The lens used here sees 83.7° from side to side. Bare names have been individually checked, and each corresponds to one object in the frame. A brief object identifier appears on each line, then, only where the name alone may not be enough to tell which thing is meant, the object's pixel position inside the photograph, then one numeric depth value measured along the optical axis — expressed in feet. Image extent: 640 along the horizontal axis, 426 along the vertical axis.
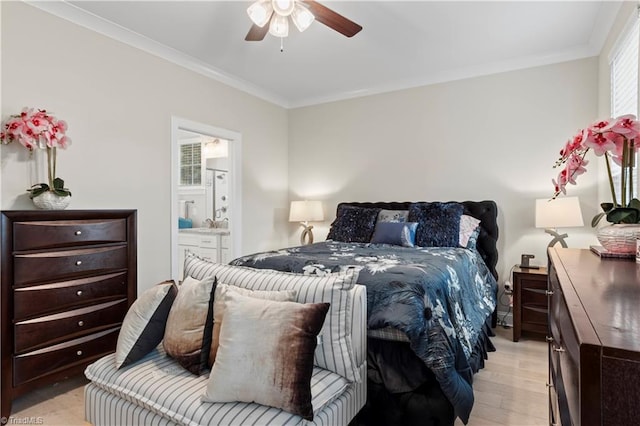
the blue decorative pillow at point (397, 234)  11.08
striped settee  4.29
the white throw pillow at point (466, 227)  10.91
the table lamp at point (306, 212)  14.74
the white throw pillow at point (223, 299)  5.07
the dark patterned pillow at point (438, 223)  10.87
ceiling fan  6.90
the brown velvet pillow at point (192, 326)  5.05
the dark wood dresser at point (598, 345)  1.72
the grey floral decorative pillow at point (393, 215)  12.13
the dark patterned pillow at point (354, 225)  12.20
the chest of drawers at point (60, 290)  6.81
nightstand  10.03
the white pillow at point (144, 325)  5.37
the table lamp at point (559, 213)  9.69
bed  5.57
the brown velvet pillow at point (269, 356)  4.26
